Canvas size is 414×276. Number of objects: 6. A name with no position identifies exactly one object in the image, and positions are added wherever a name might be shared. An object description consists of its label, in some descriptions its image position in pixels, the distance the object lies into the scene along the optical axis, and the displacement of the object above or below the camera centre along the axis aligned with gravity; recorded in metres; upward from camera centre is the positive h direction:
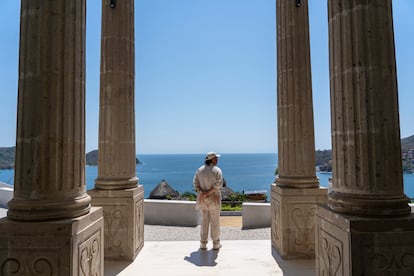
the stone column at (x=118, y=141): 7.45 +0.41
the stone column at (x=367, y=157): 3.91 -0.02
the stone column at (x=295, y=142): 7.45 +0.34
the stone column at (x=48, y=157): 3.92 +0.02
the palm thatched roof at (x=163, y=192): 18.28 -2.02
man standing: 8.18 -0.98
